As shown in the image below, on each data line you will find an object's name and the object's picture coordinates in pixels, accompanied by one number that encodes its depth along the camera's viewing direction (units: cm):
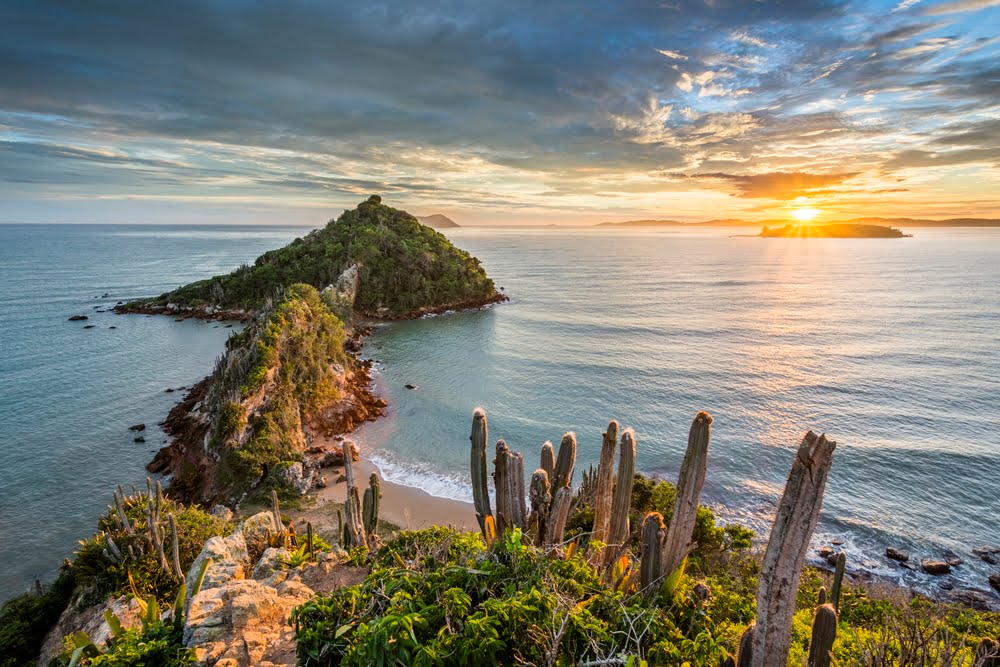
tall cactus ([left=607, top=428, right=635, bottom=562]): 838
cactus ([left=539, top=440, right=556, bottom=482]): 938
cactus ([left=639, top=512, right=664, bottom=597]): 714
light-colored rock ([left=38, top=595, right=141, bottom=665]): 1118
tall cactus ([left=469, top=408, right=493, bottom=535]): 957
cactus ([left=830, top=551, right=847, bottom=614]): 1224
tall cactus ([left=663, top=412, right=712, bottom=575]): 708
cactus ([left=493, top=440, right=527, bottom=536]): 859
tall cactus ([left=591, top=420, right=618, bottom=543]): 868
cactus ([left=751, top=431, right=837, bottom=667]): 539
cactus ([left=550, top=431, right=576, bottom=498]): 884
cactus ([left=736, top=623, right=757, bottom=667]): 598
